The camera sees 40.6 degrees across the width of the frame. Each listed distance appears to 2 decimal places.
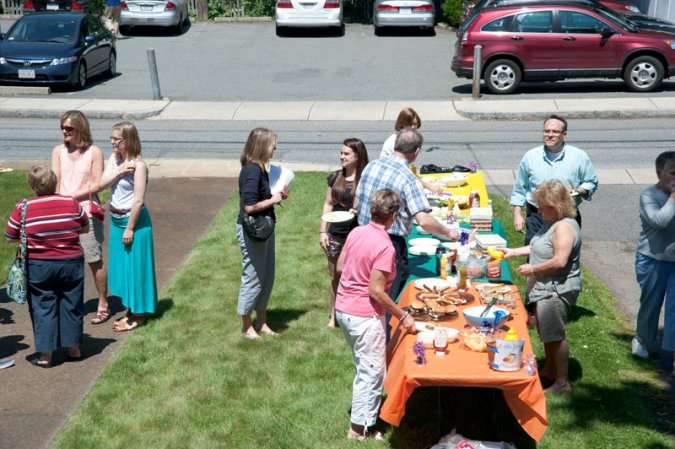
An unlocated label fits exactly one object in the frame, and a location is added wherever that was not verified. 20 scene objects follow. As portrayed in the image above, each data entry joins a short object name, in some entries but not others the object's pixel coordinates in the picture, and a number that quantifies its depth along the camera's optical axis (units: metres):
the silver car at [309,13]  30.67
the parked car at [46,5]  34.81
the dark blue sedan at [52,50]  22.61
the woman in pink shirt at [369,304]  6.28
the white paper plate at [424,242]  8.64
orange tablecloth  5.96
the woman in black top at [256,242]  7.87
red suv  20.70
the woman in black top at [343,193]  8.16
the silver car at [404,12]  30.44
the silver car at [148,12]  31.61
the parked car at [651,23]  22.17
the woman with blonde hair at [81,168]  8.57
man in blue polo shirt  8.53
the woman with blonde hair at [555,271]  6.98
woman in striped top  7.63
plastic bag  6.07
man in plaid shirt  7.30
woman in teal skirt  8.40
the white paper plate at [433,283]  7.48
